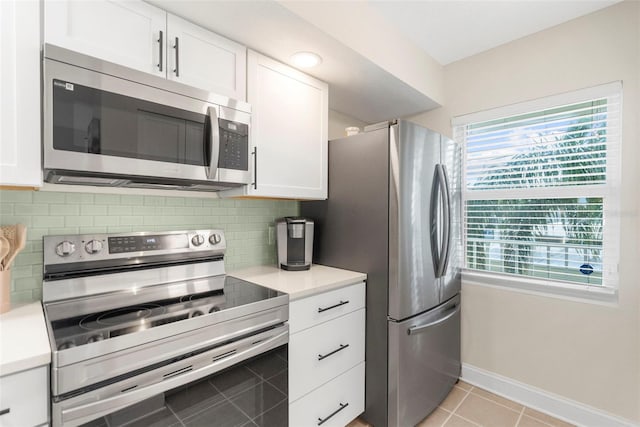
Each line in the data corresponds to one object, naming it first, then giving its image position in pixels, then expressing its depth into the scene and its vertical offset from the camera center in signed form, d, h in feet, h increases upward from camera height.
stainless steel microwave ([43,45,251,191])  3.49 +1.10
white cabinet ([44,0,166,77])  3.55 +2.30
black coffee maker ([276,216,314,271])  6.50 -0.68
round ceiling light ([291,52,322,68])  5.56 +2.88
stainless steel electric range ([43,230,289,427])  2.91 -1.38
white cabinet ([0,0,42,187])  3.21 +1.28
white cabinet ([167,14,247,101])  4.46 +2.41
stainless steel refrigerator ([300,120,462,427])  5.70 -0.75
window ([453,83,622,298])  6.00 +0.53
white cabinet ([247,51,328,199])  5.49 +1.63
